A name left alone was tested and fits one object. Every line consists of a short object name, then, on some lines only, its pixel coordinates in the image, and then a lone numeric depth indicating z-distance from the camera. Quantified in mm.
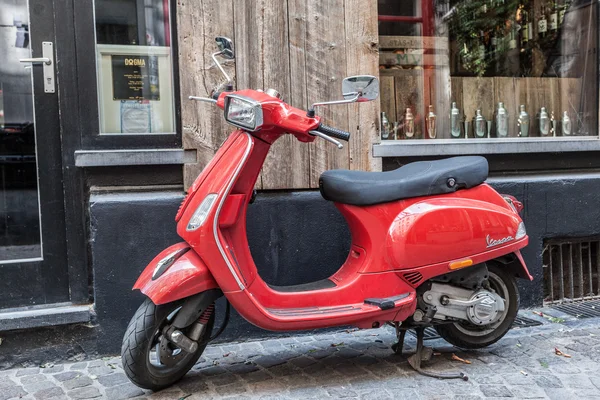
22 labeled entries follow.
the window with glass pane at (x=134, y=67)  3932
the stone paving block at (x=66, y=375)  3438
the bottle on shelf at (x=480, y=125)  4910
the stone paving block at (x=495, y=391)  3034
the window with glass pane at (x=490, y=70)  4762
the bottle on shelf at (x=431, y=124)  4801
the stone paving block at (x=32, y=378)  3403
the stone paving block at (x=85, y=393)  3154
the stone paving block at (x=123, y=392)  3127
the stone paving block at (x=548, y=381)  3137
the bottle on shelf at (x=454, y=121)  4863
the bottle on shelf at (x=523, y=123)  5023
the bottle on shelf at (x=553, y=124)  5095
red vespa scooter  2982
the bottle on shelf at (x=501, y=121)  4955
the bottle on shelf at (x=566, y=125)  5094
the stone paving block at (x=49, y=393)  3160
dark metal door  3791
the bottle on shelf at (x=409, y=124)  4711
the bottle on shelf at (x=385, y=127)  4579
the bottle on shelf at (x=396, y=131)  4637
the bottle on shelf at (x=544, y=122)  5082
